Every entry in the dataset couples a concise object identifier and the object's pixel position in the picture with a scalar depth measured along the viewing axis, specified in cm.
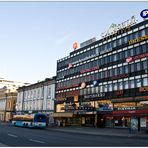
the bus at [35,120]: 3730
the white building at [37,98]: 5436
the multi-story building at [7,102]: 7463
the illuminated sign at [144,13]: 3539
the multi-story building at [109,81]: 3472
